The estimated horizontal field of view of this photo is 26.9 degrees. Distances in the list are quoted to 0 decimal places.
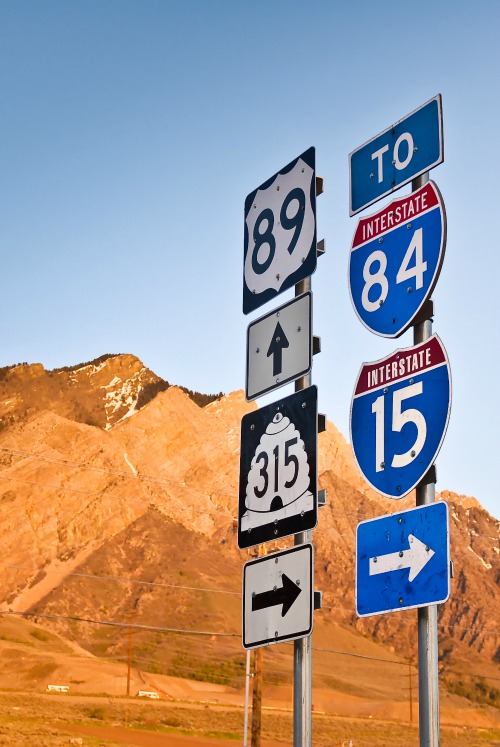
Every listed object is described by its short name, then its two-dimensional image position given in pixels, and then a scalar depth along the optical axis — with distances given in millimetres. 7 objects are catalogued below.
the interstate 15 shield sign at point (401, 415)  6262
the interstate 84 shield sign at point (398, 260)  6703
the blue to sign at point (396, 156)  7070
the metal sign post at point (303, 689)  5766
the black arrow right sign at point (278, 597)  5691
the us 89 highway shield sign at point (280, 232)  6797
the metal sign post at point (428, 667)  5855
